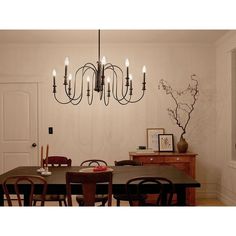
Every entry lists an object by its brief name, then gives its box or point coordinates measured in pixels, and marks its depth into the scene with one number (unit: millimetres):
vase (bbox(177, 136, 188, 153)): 5090
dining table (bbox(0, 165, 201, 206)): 2977
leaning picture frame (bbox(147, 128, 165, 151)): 5344
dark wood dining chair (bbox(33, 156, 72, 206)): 4238
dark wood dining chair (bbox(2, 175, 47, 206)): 2881
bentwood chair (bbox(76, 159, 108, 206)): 3603
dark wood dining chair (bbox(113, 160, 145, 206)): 4251
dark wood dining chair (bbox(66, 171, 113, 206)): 2725
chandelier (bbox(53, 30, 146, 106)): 5379
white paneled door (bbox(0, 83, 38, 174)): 5414
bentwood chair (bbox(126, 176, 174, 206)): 2936
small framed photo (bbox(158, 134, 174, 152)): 5312
